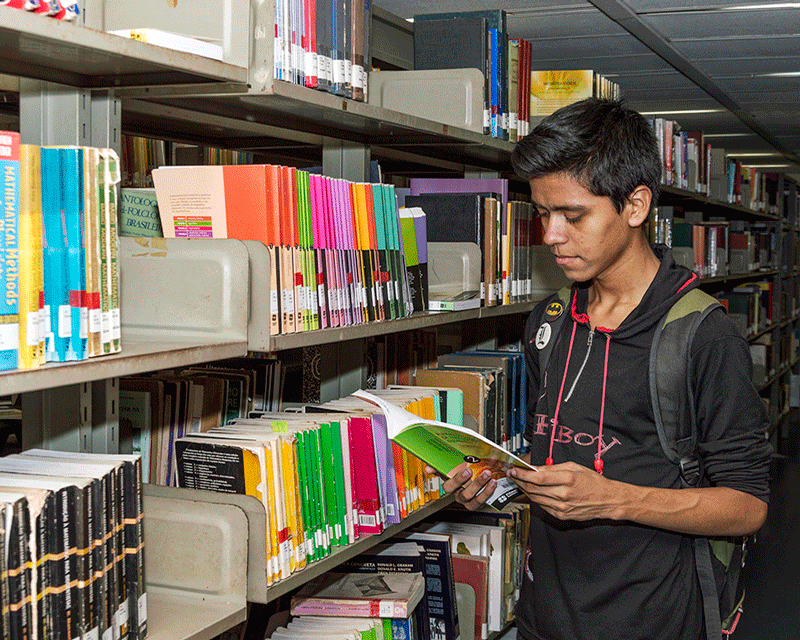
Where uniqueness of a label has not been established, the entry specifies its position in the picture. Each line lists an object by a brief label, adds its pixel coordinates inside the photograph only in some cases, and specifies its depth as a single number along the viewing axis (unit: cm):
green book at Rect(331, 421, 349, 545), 177
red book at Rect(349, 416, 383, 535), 184
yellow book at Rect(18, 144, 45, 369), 104
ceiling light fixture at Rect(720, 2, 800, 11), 367
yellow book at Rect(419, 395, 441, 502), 212
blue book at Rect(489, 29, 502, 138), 248
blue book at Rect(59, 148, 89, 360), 110
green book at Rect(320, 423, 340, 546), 173
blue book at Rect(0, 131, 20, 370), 101
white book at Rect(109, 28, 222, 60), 125
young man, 147
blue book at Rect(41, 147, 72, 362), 108
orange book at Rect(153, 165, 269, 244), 152
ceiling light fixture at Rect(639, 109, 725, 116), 662
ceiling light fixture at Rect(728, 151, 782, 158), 962
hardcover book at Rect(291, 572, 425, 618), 197
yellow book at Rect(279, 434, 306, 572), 159
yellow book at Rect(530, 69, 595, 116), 292
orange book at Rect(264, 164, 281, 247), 153
